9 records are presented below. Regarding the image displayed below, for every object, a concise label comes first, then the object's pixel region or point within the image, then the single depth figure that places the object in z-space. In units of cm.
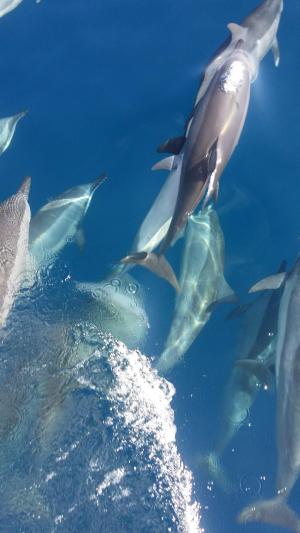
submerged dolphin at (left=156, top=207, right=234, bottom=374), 716
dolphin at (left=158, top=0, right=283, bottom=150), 768
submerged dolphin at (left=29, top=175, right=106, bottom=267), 761
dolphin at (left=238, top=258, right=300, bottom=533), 629
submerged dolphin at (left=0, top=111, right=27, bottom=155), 862
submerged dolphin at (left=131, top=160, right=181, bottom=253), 724
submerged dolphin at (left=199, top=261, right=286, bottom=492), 678
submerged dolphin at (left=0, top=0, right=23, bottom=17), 978
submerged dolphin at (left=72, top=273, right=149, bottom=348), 732
